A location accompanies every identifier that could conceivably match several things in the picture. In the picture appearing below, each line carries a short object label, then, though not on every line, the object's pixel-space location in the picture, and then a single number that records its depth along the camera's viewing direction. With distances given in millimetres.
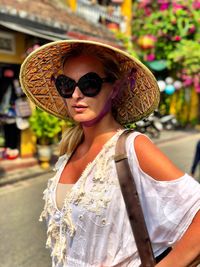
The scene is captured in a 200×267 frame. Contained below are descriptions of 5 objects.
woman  929
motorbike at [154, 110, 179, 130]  10650
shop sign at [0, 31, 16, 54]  5840
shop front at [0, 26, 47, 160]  5951
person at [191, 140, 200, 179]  5062
